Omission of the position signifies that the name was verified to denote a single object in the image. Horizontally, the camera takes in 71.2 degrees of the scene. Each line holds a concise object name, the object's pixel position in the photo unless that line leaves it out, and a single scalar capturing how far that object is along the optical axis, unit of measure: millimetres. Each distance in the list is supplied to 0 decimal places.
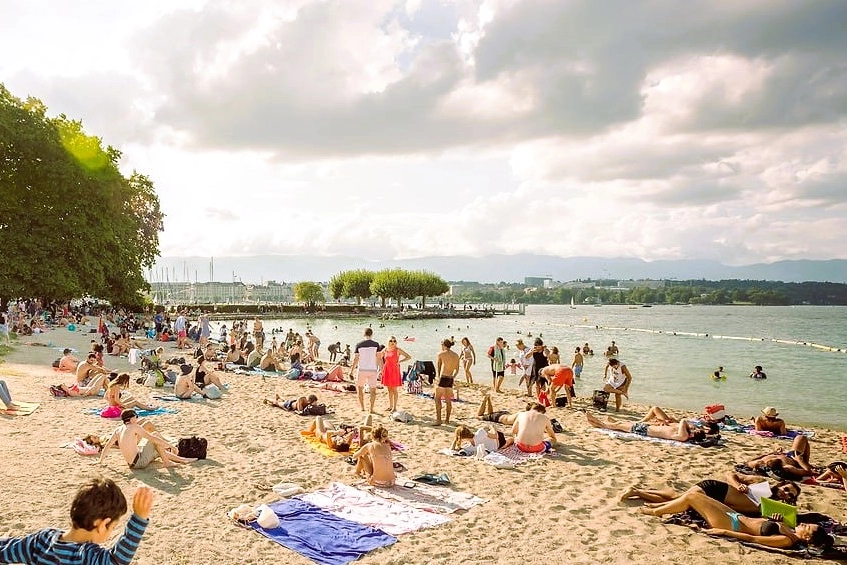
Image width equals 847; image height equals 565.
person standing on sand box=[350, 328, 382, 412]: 12883
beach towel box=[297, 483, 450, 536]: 6883
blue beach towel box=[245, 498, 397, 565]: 6086
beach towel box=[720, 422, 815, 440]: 12734
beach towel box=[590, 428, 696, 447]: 11266
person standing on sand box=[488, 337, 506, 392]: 18048
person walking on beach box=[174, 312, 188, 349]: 29125
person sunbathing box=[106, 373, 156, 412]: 11711
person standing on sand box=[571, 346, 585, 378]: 20203
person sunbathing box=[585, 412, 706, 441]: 11391
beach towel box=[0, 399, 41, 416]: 11245
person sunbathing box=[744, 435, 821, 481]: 9289
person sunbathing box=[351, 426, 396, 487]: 8203
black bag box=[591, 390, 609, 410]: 15094
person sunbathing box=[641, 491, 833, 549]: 6406
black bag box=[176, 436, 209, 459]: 9078
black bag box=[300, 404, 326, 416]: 12844
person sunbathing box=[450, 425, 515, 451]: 10039
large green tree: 27172
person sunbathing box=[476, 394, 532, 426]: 12438
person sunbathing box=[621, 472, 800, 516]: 7129
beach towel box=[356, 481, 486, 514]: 7516
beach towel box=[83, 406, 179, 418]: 11945
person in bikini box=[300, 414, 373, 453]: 9922
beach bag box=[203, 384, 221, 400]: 14578
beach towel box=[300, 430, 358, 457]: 9820
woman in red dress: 12945
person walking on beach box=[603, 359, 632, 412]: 15158
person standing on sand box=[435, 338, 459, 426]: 12227
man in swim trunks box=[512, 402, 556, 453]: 10172
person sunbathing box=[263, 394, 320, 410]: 13125
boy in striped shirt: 3010
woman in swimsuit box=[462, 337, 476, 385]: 20125
